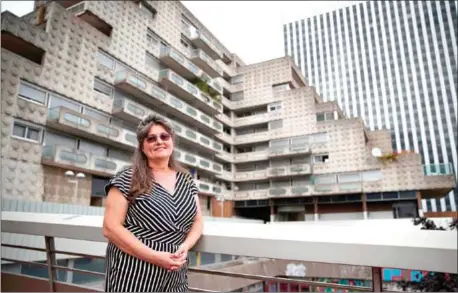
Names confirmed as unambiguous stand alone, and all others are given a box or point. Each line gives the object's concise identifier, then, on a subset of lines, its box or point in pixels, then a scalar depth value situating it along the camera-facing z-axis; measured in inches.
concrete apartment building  534.6
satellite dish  946.9
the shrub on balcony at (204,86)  992.2
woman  53.3
